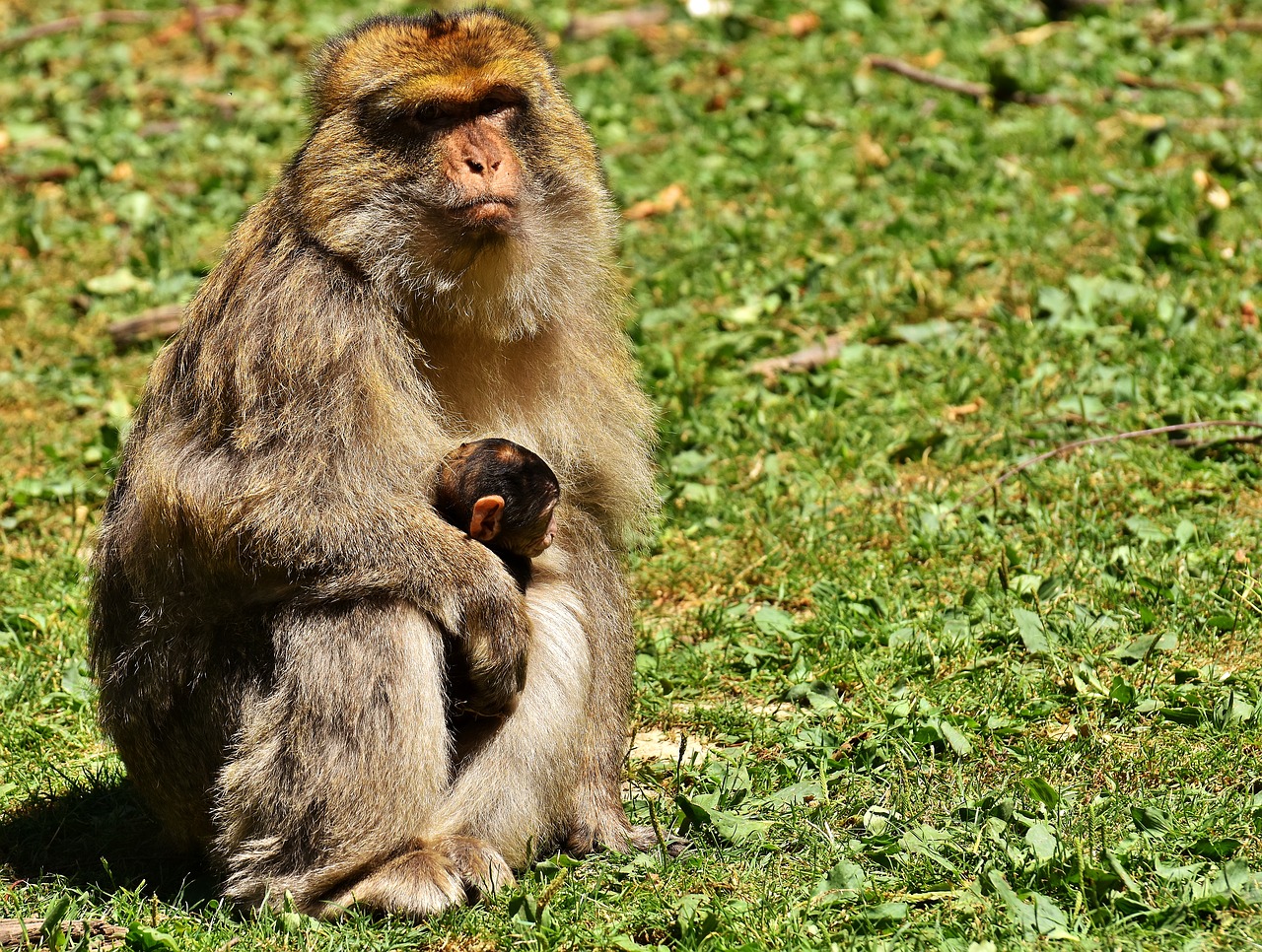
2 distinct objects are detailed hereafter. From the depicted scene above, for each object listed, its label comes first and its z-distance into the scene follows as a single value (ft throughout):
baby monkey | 25.82
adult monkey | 24.88
